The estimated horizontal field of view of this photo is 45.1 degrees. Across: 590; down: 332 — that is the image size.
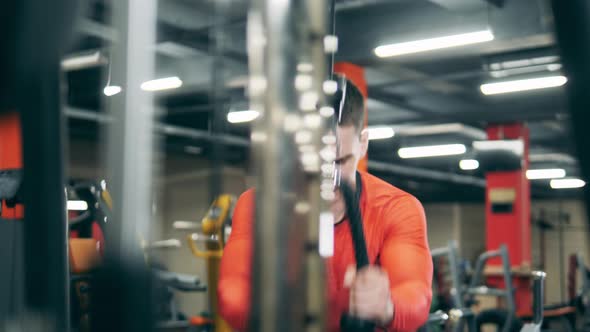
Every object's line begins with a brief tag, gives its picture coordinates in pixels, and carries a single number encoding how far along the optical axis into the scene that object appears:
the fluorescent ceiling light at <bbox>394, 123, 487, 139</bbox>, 12.43
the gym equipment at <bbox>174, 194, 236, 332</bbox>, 4.36
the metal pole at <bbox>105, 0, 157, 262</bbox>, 0.80
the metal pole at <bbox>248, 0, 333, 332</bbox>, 0.81
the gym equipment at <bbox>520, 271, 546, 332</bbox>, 3.73
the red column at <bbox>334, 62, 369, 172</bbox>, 7.37
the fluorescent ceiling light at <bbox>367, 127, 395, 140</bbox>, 9.88
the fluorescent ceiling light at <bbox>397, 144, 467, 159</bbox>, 13.97
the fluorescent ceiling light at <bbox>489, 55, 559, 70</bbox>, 7.43
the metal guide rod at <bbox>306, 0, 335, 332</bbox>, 0.84
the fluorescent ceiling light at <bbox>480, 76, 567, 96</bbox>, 7.87
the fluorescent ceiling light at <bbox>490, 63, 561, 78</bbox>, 8.16
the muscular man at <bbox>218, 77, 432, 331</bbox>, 1.51
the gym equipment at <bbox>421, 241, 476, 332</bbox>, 2.50
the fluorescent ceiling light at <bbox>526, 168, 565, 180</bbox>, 16.48
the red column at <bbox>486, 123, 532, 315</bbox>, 10.82
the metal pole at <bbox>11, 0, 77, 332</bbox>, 0.82
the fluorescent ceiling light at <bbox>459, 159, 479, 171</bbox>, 15.19
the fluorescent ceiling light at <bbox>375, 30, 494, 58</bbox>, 6.16
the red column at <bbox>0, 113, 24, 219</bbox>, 0.85
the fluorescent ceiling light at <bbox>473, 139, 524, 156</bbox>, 9.19
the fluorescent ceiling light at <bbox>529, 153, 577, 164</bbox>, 14.95
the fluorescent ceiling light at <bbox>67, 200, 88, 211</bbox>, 2.62
